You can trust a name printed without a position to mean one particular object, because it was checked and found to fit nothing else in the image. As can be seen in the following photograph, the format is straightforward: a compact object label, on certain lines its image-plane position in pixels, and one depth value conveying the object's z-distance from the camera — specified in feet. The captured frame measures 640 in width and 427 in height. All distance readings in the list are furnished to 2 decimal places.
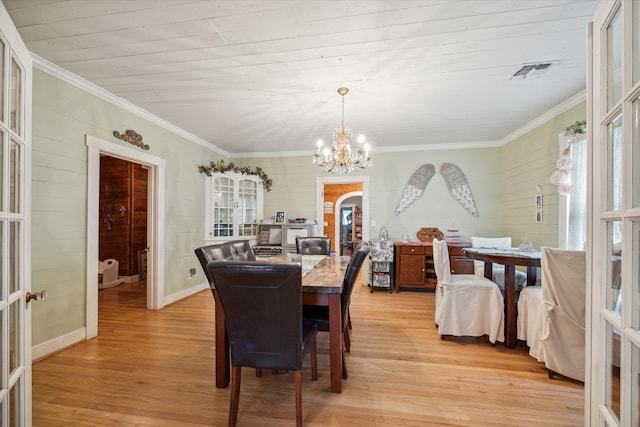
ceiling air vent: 7.95
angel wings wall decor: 15.88
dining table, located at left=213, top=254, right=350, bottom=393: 6.09
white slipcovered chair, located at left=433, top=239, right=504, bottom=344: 8.96
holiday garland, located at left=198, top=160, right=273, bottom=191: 15.53
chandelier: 9.72
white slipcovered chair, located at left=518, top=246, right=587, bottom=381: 6.68
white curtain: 9.52
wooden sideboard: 14.94
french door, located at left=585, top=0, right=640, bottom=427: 2.66
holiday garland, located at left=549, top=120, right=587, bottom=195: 9.73
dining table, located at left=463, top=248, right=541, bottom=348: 8.19
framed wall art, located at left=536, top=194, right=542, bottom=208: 11.91
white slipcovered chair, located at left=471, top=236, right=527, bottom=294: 10.47
